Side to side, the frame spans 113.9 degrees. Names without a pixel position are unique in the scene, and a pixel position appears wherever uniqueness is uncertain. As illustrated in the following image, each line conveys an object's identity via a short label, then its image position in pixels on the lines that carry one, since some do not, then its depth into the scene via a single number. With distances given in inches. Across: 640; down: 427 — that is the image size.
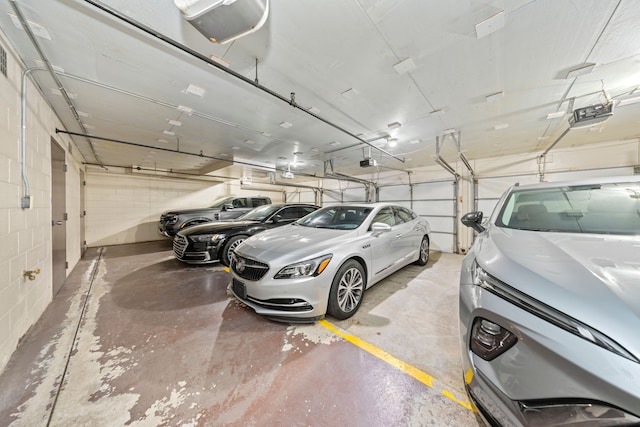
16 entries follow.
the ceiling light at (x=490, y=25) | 72.6
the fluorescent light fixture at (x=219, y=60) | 92.0
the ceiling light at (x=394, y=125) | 161.6
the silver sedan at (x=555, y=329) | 25.6
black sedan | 169.2
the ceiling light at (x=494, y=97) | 120.0
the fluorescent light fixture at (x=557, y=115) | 143.3
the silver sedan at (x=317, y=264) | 87.4
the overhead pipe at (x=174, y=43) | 62.5
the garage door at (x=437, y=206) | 282.7
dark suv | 283.4
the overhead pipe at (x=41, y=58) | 68.8
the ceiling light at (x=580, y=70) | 95.1
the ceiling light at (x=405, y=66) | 93.4
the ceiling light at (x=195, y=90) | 113.2
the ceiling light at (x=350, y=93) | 116.3
